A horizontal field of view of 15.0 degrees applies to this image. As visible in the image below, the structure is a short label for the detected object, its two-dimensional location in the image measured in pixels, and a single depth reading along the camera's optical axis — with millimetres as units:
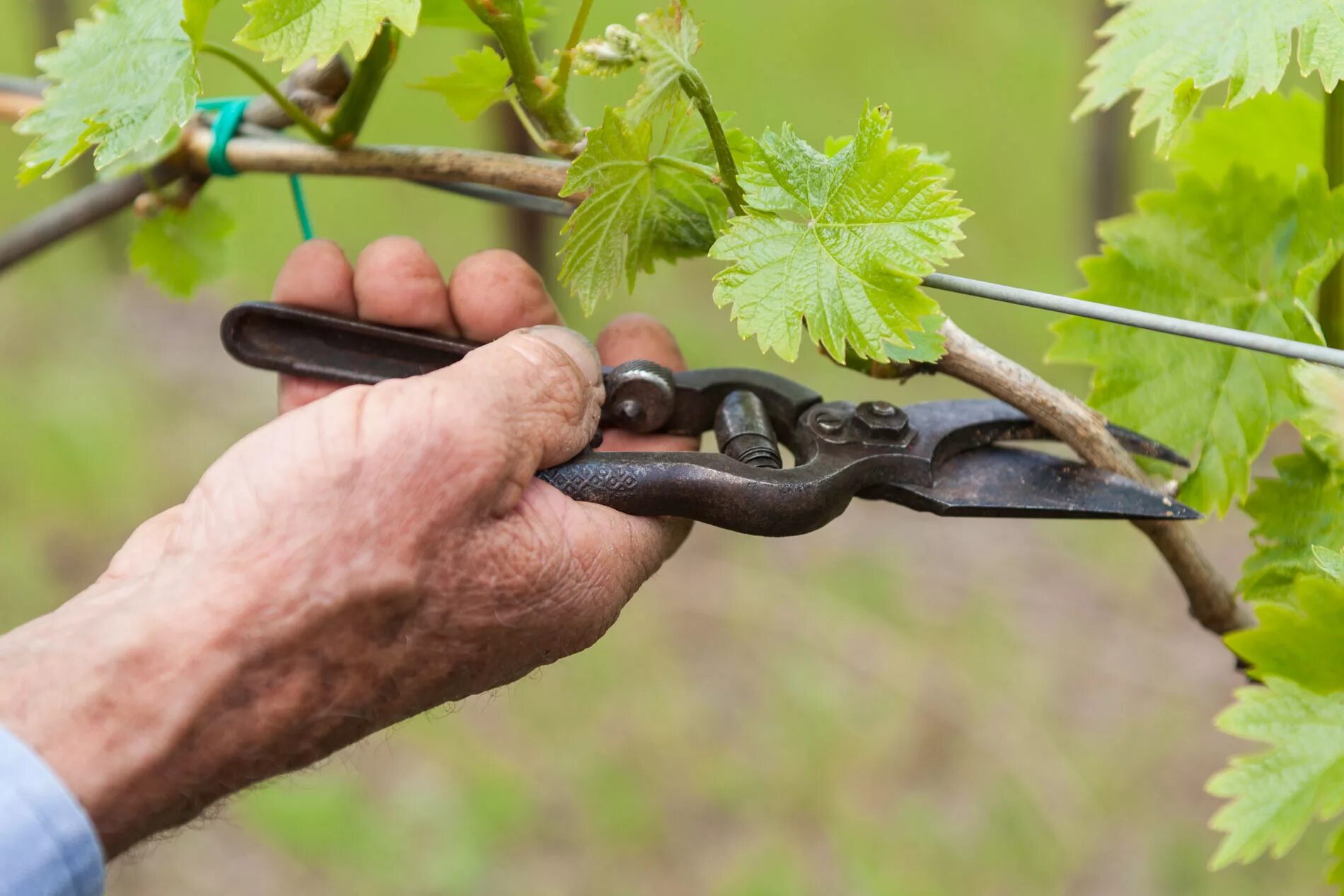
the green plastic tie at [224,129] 1103
